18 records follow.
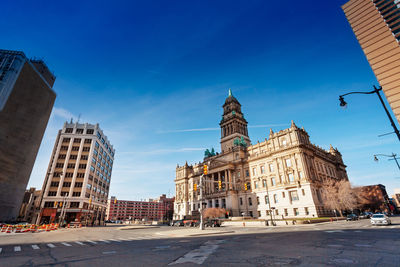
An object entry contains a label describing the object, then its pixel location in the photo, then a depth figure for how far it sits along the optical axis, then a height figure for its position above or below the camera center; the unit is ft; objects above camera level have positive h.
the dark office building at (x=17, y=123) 168.66 +84.05
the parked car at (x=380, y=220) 75.04 -4.98
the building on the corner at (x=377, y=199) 274.03 +10.84
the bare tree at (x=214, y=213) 204.38 -1.70
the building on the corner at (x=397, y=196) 495.12 +23.35
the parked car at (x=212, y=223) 130.37 -7.65
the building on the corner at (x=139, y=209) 539.70 +13.06
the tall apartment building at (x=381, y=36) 145.48 +137.76
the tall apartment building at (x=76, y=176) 193.57 +40.42
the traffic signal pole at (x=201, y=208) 85.04 +1.53
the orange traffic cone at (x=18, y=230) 97.51 -6.29
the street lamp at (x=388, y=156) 92.10 +22.48
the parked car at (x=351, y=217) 130.00 -6.63
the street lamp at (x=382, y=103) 40.02 +22.81
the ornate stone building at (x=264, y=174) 170.19 +37.16
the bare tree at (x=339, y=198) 161.48 +7.89
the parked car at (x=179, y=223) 164.04 -8.79
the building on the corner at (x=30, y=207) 188.23 +10.03
